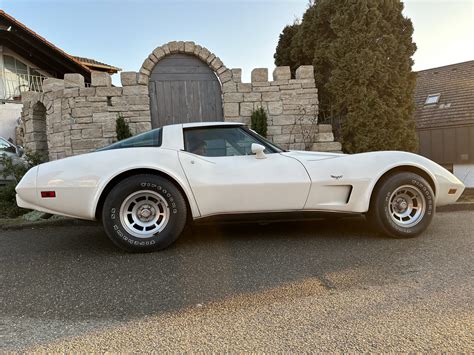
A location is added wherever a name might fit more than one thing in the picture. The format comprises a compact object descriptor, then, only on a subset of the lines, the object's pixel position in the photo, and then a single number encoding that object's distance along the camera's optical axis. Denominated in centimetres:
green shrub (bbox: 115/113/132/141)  693
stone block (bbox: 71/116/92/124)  706
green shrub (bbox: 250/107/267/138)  718
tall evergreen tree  754
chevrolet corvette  321
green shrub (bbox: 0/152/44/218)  574
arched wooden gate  736
